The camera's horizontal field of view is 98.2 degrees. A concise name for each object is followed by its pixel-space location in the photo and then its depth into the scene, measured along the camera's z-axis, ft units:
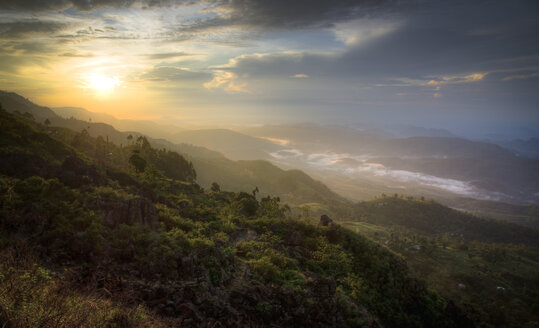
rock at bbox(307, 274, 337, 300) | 51.49
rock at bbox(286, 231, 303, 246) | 78.79
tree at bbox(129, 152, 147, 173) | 139.64
